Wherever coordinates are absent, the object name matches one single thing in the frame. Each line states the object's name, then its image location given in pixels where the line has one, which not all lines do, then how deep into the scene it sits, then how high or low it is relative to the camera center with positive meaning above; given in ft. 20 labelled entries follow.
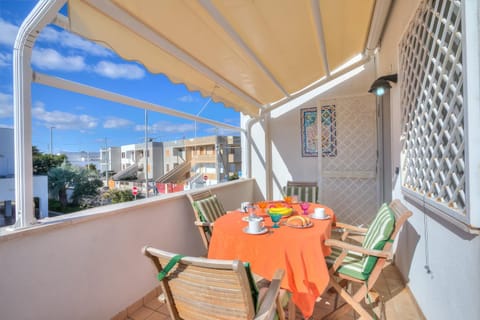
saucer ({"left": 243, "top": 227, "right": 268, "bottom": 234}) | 6.38 -2.03
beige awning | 5.83 +4.16
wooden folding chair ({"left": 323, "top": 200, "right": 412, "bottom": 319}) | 5.84 -2.83
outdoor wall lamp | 9.98 +3.20
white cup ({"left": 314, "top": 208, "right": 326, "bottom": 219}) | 7.68 -1.87
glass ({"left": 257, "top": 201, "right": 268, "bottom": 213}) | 9.02 -1.89
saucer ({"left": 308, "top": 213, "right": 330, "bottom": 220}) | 7.64 -2.00
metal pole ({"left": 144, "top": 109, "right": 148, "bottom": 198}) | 11.39 +0.56
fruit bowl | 7.98 -1.83
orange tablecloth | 5.42 -2.44
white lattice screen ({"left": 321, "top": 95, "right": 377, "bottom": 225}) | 14.16 -0.54
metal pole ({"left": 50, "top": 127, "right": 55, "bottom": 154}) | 7.62 +0.71
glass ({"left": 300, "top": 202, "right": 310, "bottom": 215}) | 8.31 -1.80
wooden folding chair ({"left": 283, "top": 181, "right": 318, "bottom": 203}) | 12.51 -1.78
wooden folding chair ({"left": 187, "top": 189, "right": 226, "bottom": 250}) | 8.86 -2.11
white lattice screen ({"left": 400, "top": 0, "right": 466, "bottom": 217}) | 4.75 +1.31
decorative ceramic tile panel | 15.28 +1.89
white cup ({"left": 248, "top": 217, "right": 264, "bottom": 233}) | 6.43 -1.88
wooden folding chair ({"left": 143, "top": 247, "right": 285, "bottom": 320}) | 3.45 -2.12
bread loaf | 6.81 -1.90
